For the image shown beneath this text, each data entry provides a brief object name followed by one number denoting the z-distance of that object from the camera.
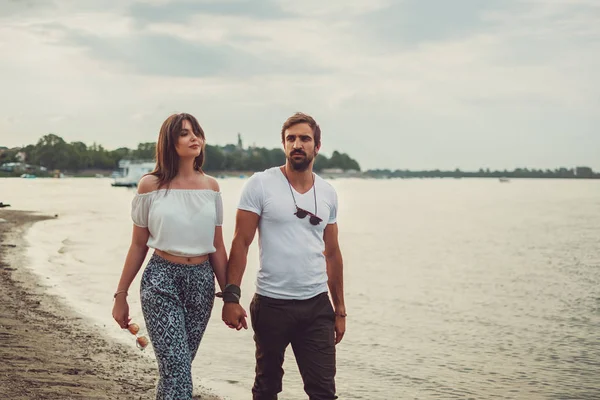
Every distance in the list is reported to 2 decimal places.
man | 4.31
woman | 3.94
